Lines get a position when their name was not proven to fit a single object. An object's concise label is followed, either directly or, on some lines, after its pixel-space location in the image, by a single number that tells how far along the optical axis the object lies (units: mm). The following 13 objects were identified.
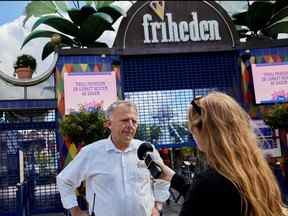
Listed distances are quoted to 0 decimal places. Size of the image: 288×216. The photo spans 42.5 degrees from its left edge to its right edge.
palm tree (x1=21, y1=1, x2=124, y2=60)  13547
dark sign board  11391
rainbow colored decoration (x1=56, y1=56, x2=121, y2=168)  10547
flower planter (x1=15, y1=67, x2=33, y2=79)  11211
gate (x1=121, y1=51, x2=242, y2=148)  11164
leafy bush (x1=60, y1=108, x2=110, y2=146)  9523
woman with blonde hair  1362
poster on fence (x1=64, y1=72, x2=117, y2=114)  10577
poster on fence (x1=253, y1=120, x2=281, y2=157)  11227
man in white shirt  2596
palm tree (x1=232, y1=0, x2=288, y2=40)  13745
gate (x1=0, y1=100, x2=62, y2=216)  10195
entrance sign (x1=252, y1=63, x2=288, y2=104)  11133
